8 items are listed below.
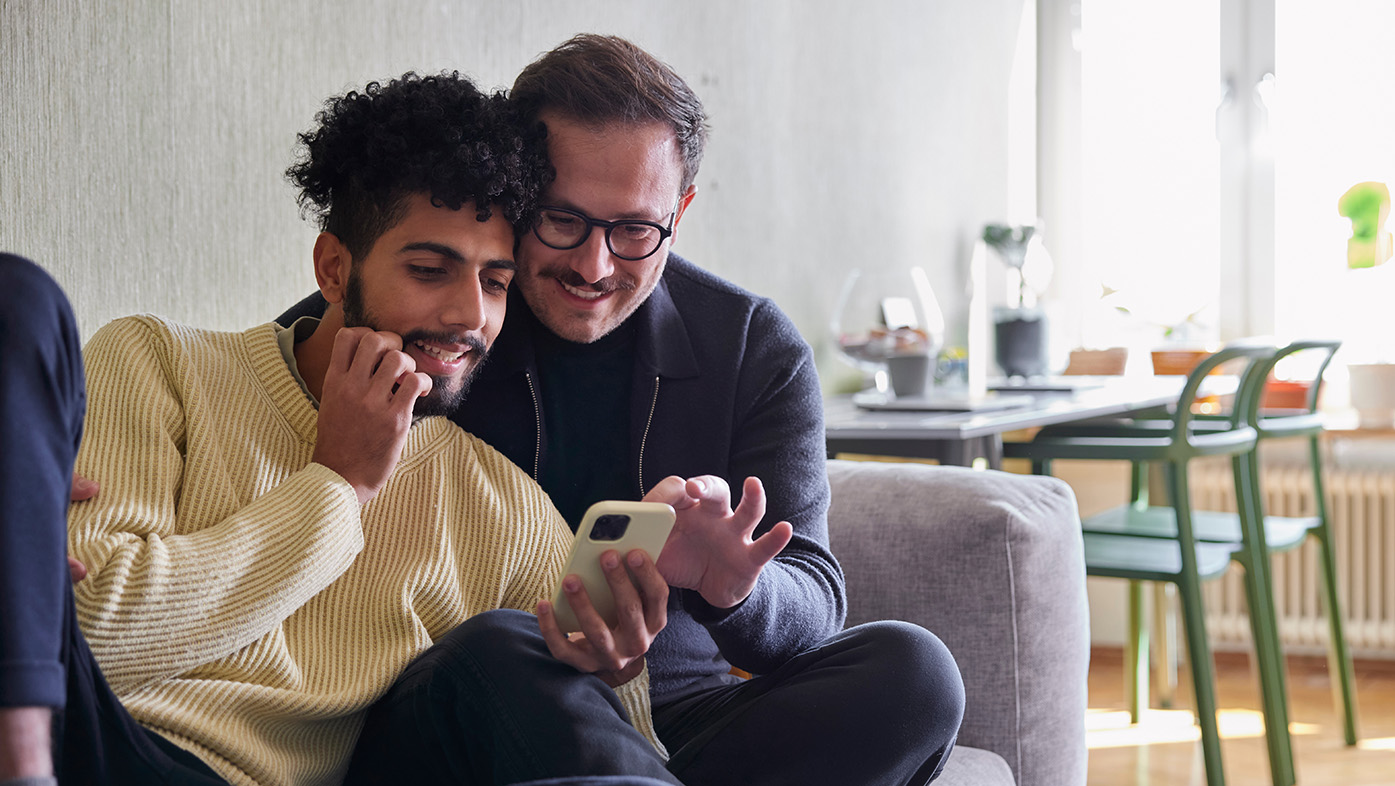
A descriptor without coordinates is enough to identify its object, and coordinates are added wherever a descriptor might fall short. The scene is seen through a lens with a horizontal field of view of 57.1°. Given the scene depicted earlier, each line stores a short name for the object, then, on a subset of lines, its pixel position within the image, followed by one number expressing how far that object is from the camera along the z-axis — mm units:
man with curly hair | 976
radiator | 3482
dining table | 2004
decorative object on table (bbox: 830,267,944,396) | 2600
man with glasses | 1144
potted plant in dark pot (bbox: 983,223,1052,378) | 3146
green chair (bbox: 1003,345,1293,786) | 2230
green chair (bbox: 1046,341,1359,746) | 2641
